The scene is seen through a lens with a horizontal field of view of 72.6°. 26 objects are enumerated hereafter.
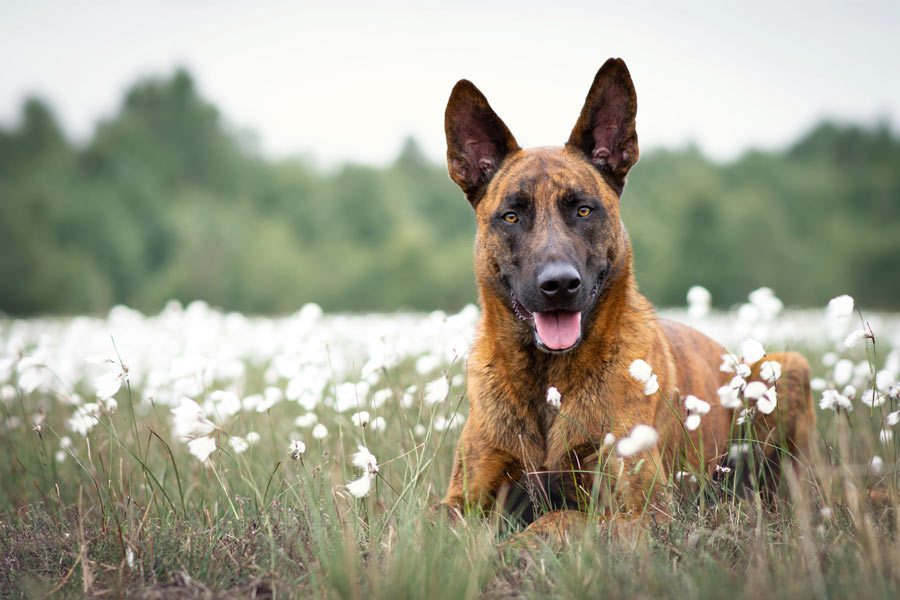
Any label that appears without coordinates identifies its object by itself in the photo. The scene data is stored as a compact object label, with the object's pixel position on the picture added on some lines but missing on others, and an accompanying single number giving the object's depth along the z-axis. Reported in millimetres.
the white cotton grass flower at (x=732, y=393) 2701
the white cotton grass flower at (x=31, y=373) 3400
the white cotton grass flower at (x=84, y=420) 3551
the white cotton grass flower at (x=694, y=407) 2539
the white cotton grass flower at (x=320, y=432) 3473
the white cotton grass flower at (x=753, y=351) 2891
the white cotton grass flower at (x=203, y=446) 2611
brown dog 3256
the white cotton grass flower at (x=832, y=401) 3016
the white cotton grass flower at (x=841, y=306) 2885
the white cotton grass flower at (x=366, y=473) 2406
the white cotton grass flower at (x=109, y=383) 2691
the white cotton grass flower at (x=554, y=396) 2742
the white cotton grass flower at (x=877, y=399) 2972
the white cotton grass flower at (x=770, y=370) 2871
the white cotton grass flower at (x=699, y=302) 5379
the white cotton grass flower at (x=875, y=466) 3398
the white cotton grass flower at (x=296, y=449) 2795
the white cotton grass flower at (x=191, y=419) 2551
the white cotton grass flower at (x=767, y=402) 2639
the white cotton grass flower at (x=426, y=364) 4496
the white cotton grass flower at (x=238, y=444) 3417
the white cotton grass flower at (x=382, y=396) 4168
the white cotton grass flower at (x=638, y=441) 1962
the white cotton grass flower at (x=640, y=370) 2568
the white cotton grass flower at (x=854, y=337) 2910
